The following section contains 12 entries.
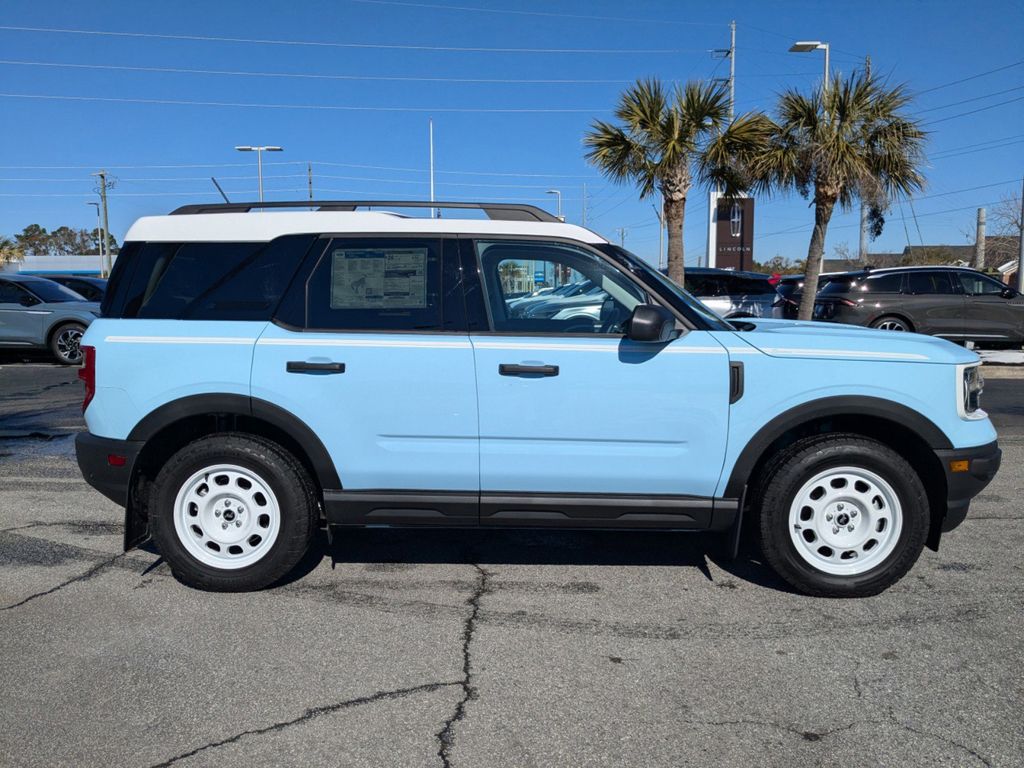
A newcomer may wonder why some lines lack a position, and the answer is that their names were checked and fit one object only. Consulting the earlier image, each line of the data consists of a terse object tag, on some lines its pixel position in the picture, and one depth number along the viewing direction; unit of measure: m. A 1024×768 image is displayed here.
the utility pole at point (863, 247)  38.31
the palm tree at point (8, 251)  59.75
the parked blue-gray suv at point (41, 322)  14.70
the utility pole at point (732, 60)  25.05
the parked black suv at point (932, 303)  15.70
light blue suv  4.13
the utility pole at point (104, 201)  61.15
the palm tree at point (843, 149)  14.77
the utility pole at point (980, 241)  36.28
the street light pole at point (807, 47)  20.41
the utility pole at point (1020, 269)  19.48
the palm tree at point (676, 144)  15.70
